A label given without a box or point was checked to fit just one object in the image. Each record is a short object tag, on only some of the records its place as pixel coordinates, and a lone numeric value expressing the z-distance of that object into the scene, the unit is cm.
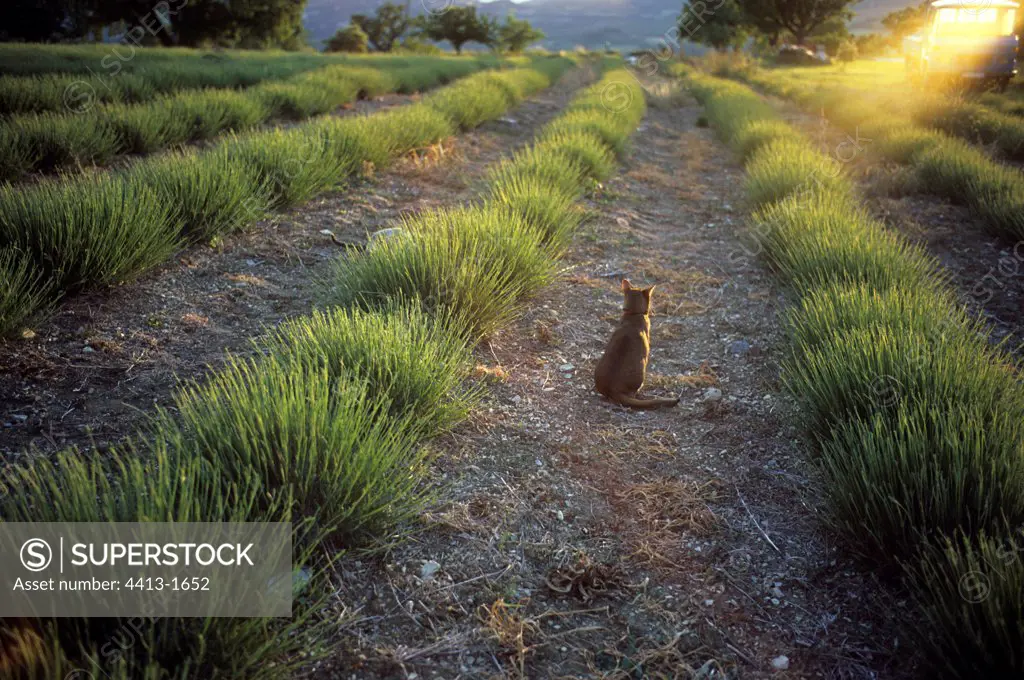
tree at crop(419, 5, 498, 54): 4562
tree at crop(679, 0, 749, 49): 3709
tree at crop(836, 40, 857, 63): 4169
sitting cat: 310
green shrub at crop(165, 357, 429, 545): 192
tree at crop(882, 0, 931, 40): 4444
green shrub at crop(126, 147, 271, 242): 459
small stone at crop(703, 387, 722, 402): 326
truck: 1296
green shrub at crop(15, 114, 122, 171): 581
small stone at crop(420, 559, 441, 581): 204
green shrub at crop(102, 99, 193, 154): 673
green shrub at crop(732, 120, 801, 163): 865
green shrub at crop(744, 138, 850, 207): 607
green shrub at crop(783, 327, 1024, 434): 233
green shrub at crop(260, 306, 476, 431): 256
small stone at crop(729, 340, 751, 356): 382
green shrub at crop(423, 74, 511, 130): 1025
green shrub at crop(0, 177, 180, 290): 352
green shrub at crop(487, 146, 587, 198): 585
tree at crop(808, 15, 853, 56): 4261
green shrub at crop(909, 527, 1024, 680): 146
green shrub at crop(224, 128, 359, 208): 558
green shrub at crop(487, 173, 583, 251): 499
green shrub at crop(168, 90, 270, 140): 776
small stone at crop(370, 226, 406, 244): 395
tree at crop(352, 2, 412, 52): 5050
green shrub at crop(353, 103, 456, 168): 723
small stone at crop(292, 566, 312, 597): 170
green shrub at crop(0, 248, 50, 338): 299
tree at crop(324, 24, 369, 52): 4156
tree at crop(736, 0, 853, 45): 3631
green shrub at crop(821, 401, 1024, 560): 188
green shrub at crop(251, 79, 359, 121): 961
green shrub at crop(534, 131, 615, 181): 708
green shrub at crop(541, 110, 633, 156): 857
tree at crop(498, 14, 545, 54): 5078
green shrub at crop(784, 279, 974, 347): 297
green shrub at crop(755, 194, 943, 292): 389
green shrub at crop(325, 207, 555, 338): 347
